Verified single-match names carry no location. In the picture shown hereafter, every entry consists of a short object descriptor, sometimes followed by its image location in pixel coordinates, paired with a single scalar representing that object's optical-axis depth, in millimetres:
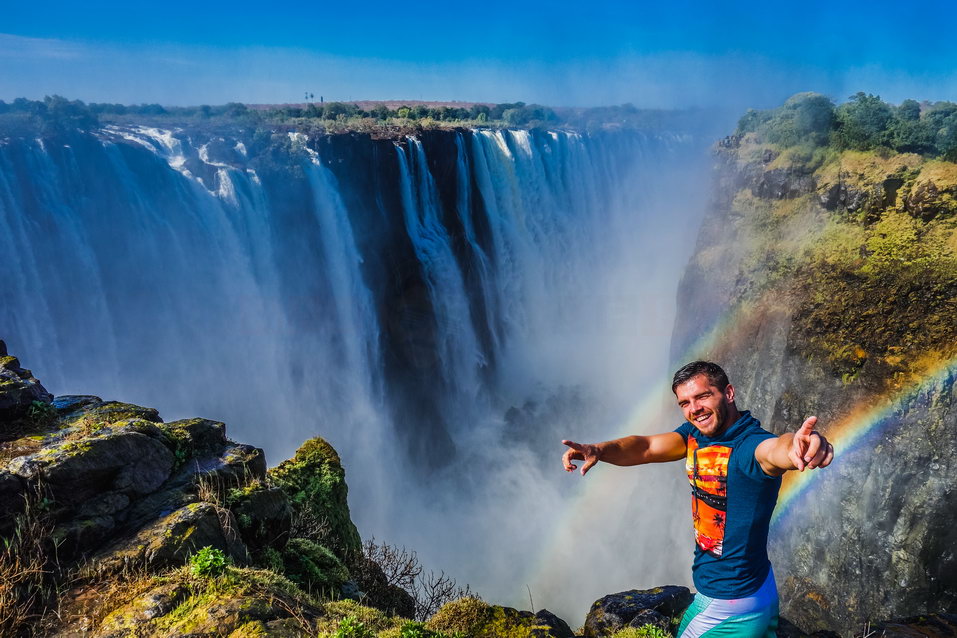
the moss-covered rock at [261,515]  5508
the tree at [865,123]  14984
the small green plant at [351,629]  3480
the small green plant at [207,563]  3984
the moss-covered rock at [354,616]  3805
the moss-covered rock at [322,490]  7559
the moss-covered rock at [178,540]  4262
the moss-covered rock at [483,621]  5258
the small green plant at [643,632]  4922
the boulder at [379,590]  6696
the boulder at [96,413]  5613
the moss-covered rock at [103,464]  4520
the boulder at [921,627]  5727
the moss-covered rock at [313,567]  5543
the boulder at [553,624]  5649
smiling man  2873
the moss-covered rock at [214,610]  3521
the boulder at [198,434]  6051
